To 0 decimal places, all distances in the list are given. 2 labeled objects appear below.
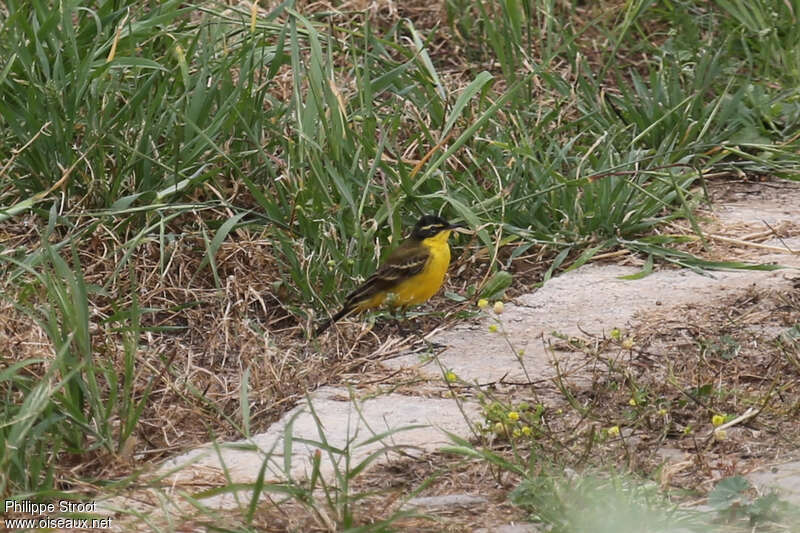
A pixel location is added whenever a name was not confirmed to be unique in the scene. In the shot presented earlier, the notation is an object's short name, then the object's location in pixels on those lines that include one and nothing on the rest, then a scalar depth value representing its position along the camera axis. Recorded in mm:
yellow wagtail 10023
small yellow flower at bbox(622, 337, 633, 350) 8492
